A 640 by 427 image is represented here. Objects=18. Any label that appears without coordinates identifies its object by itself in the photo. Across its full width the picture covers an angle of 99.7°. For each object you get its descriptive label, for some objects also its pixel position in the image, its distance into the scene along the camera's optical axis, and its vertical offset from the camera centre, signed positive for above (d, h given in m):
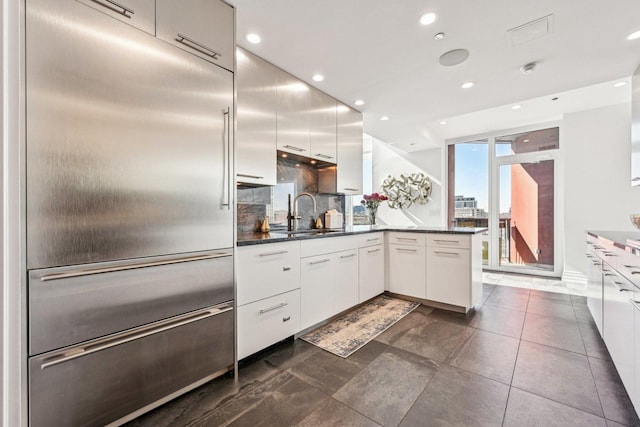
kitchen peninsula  1.91 -0.58
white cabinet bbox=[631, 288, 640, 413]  1.28 -0.68
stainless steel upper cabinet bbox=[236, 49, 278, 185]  2.18 +0.79
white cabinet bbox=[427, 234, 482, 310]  2.76 -0.61
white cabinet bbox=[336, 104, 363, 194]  3.30 +0.79
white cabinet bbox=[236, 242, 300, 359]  1.83 -0.60
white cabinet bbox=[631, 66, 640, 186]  2.45 +0.79
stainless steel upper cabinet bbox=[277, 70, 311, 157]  2.54 +0.96
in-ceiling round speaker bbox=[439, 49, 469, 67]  2.25 +1.34
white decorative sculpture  5.79 +0.51
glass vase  3.92 -0.06
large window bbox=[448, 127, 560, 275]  4.52 +0.31
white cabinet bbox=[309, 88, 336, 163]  2.90 +0.97
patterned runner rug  2.18 -1.07
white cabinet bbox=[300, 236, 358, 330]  2.29 -0.61
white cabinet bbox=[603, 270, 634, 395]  1.44 -0.68
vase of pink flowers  3.82 +0.15
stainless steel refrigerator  1.11 -0.03
